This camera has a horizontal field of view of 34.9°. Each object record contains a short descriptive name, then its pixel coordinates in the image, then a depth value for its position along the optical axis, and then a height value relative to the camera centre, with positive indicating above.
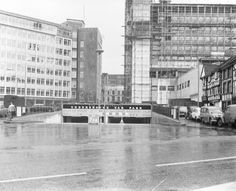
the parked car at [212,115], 33.15 -1.19
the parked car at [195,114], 43.08 -1.35
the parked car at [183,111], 53.37 -1.27
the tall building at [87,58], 120.06 +13.91
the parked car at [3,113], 48.53 -1.59
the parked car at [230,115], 29.19 -1.00
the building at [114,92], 157.01 +3.84
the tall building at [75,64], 117.12 +11.80
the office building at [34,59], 96.31 +11.52
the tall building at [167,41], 91.50 +15.52
